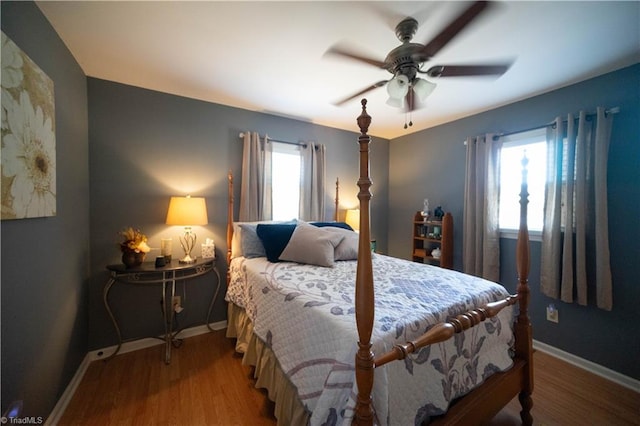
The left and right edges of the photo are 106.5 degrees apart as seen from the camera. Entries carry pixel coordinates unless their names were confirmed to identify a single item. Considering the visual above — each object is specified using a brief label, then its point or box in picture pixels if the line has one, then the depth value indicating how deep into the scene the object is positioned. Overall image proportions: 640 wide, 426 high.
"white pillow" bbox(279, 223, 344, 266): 2.07
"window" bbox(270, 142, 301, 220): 3.04
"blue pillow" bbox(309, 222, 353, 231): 2.67
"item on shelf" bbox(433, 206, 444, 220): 3.16
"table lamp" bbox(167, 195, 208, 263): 2.19
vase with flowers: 2.00
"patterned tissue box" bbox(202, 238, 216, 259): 2.44
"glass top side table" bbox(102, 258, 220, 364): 1.99
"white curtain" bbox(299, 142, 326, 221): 3.17
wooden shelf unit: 2.95
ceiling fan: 1.40
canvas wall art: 1.05
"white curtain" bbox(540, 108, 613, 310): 1.94
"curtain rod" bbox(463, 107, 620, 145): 1.93
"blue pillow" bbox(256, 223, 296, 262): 2.20
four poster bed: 0.91
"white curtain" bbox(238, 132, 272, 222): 2.74
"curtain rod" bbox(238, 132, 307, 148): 2.94
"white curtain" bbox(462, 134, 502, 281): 2.65
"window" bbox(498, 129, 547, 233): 2.37
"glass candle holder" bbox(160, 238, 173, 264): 2.20
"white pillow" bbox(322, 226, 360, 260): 2.23
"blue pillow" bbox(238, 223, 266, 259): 2.35
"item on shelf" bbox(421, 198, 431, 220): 3.31
